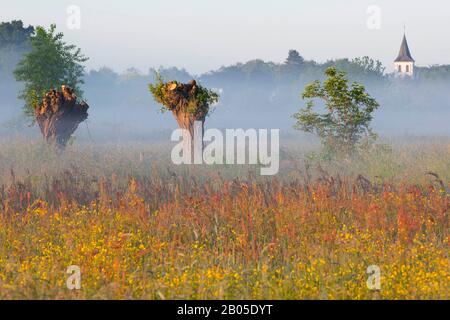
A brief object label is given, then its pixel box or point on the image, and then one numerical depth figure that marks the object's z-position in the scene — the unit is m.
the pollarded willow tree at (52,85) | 24.41
